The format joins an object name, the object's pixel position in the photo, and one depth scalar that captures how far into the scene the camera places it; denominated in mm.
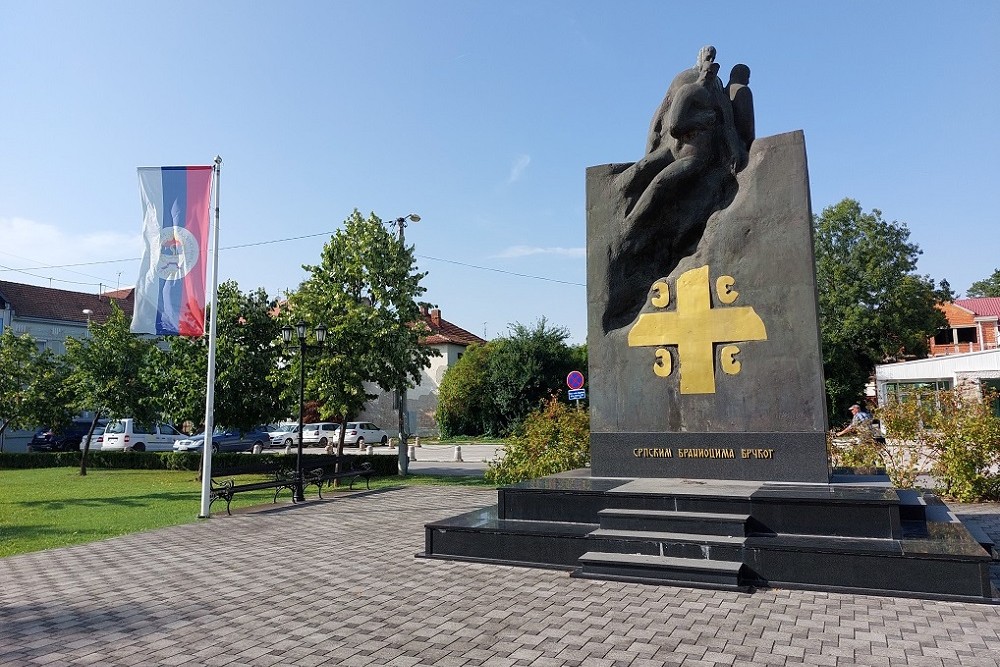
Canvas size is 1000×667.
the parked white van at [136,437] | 31391
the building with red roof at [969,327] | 57750
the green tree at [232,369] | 20359
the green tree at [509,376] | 39531
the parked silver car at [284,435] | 38219
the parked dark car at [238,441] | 34125
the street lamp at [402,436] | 20875
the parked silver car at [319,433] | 38250
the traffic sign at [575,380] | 19359
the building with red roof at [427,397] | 47531
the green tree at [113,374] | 23672
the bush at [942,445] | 11703
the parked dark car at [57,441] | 35031
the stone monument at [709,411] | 6492
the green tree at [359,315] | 19188
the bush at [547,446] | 14391
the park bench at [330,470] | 15312
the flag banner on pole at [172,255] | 11812
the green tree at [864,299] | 41719
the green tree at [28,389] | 27141
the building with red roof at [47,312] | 42281
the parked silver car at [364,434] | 37969
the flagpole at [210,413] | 12212
